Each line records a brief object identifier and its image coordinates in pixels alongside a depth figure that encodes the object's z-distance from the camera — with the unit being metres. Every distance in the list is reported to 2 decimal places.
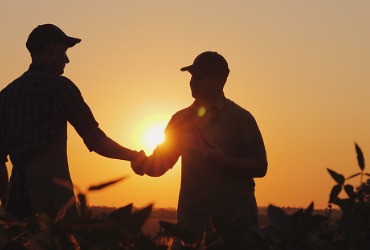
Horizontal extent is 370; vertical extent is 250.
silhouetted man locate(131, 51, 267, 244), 5.65
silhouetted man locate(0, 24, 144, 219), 5.18
